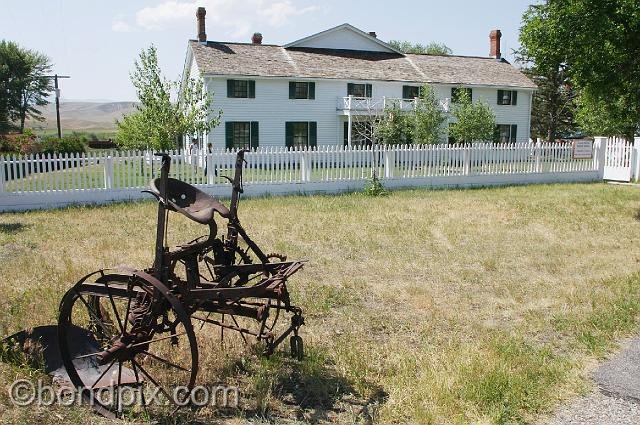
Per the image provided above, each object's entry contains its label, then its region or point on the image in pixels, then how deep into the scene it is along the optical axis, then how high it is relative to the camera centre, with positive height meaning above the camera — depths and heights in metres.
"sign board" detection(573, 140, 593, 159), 20.75 -0.11
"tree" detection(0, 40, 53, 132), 57.72 +6.37
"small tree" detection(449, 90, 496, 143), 28.72 +1.13
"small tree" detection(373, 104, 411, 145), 26.52 +0.89
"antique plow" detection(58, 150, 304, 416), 4.22 -1.21
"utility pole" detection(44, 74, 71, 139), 50.56 +3.57
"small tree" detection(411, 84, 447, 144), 27.42 +1.26
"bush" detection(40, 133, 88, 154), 32.94 -0.01
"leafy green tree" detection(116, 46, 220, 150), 20.50 +1.15
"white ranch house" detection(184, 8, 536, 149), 28.58 +3.26
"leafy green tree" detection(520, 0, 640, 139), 12.35 +2.29
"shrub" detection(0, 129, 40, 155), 30.97 +0.04
